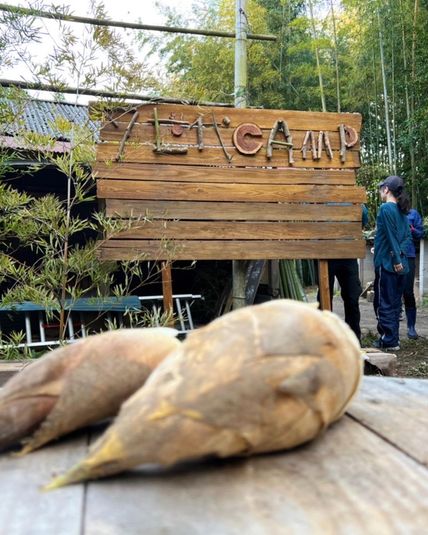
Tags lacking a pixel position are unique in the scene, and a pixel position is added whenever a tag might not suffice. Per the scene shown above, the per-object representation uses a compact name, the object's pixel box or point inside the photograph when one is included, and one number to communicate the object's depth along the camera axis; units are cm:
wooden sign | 421
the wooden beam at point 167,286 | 422
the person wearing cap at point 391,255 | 542
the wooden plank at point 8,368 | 288
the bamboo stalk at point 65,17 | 315
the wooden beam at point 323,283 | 481
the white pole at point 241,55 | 581
